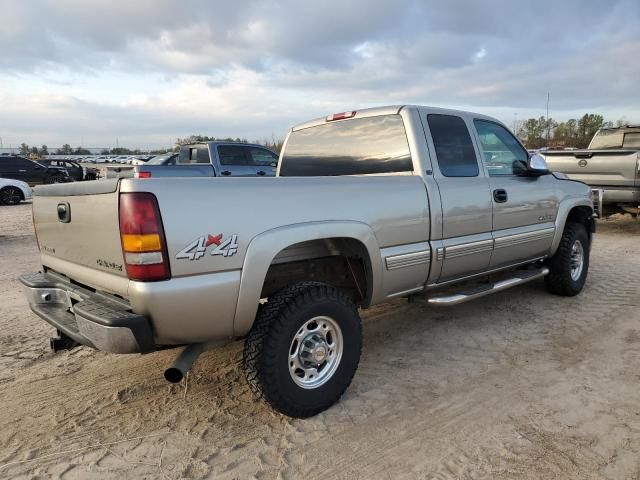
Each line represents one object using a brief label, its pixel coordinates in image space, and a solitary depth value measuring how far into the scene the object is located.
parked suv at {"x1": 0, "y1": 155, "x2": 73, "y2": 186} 19.50
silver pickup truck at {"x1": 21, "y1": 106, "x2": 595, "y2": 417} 2.41
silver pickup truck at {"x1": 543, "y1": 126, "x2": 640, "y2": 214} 8.87
